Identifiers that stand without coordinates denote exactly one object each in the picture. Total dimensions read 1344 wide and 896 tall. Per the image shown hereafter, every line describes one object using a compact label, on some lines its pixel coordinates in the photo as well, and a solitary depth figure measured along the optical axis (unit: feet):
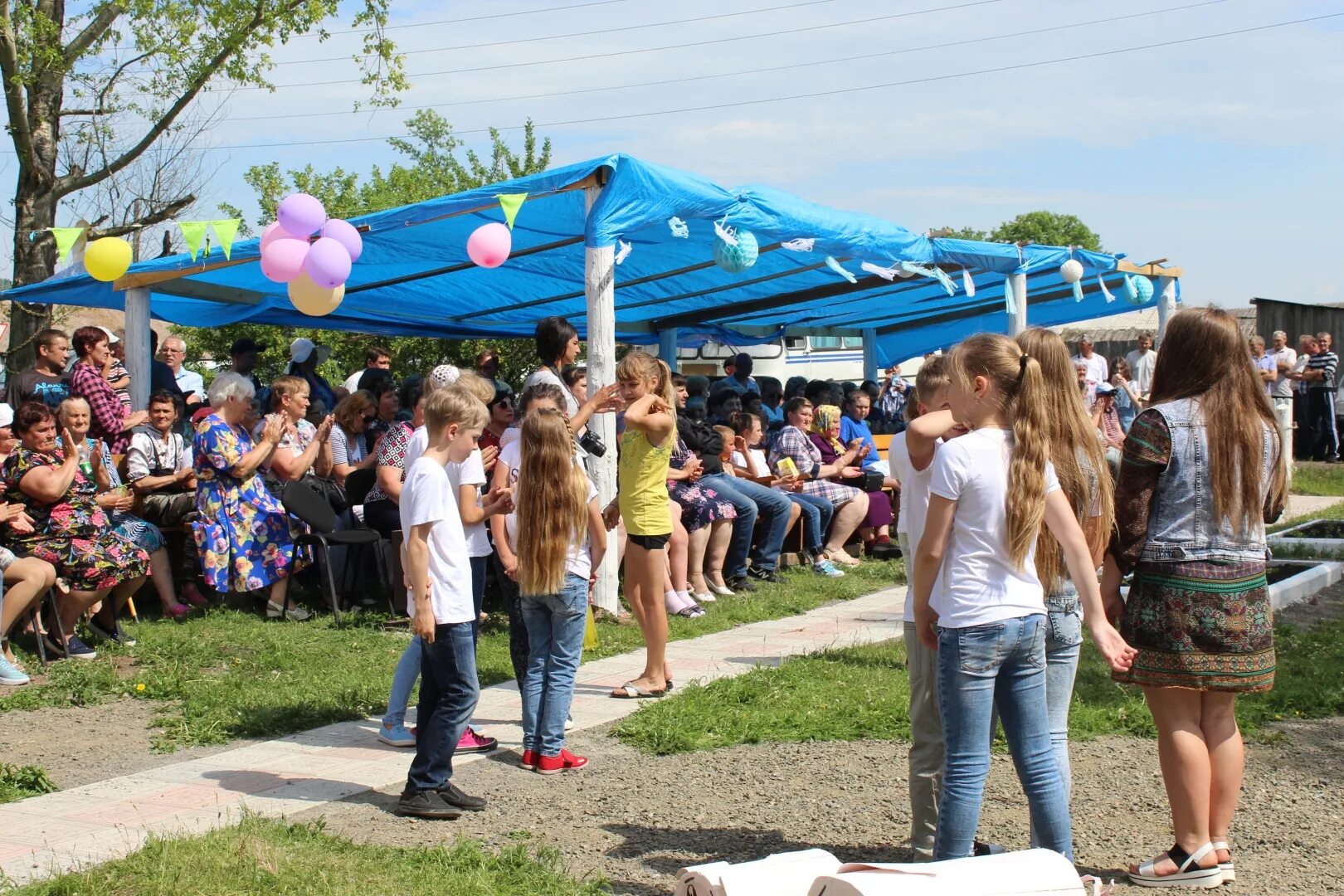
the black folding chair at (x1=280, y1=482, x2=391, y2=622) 29.96
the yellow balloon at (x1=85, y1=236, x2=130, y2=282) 28.66
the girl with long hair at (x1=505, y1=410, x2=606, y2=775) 18.11
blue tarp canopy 29.89
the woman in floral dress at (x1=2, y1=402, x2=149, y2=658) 24.93
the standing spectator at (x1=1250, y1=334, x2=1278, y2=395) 57.94
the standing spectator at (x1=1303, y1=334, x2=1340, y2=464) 70.38
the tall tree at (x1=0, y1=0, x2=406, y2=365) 51.06
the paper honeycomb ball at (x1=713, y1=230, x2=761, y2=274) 32.48
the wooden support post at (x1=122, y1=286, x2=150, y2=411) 33.19
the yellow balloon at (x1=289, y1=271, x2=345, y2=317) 29.12
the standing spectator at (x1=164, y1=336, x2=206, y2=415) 36.29
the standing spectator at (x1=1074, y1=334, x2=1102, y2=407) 55.55
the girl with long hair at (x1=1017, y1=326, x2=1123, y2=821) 12.62
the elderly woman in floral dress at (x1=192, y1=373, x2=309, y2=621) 29.30
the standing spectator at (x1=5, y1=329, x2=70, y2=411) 31.22
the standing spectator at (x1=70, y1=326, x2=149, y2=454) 30.19
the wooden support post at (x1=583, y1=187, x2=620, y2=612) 29.27
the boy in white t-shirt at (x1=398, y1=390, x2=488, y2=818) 15.90
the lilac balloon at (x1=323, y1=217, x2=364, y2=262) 28.14
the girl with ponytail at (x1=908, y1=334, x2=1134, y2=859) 11.56
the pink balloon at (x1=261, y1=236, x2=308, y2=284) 27.14
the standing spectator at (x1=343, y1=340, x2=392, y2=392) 39.22
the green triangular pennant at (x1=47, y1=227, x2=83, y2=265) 27.96
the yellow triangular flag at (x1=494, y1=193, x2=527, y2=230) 28.22
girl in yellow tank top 22.26
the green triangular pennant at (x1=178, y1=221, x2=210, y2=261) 28.07
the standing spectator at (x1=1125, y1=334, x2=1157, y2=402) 60.54
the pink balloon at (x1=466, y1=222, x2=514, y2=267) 29.50
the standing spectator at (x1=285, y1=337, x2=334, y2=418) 40.24
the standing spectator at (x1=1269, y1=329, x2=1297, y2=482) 60.54
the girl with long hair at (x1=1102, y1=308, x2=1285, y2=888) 13.34
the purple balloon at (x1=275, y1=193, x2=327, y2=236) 26.96
